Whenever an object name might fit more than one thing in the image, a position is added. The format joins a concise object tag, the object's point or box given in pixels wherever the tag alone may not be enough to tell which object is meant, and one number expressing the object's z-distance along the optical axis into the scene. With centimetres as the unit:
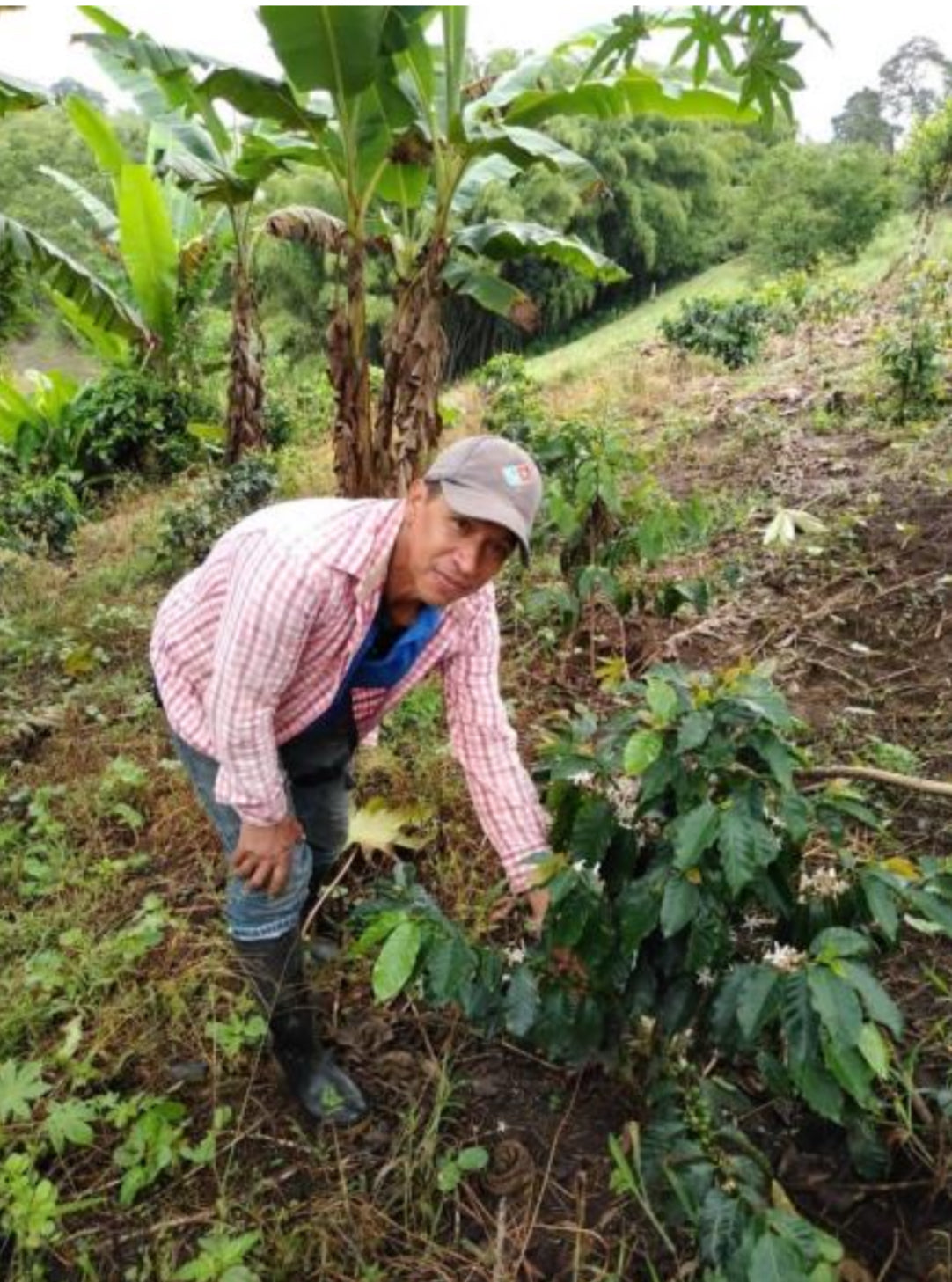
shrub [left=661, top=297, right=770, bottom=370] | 956
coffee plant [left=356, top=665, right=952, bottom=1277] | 131
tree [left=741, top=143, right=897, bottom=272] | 2044
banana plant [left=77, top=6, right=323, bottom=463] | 399
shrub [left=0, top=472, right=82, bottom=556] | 617
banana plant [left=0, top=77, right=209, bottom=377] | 583
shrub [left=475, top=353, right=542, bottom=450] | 552
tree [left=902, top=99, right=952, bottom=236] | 903
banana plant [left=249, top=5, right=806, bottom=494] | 369
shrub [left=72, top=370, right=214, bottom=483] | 800
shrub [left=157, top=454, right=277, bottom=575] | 543
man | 156
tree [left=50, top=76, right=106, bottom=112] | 4736
